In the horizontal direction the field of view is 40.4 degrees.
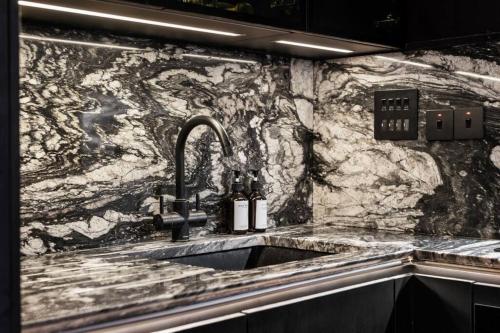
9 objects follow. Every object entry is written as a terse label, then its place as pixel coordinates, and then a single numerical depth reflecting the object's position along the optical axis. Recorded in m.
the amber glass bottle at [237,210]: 2.27
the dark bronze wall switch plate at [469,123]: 2.25
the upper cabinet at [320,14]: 1.80
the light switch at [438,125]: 2.32
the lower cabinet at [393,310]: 1.57
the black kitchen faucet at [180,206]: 2.03
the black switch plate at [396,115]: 2.42
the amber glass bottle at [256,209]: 2.33
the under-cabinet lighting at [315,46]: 2.27
